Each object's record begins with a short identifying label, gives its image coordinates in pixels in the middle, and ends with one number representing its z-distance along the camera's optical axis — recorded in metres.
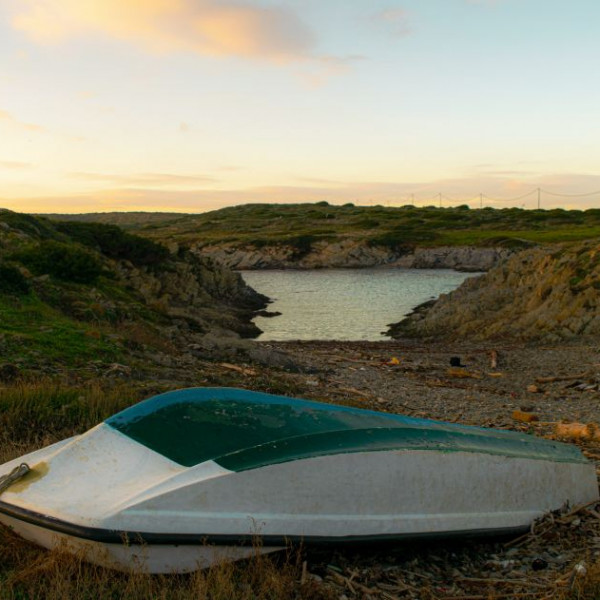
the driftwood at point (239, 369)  14.50
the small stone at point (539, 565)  4.86
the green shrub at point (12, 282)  15.95
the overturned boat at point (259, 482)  4.27
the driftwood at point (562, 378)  16.23
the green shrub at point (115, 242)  32.12
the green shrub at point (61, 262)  20.56
